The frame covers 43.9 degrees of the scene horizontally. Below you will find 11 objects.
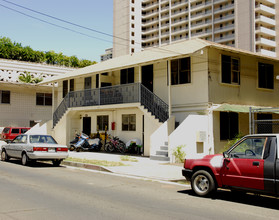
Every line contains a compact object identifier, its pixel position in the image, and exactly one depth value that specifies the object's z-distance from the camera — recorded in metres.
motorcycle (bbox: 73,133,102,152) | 22.94
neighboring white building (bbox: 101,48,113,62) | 121.90
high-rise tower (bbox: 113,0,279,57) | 66.56
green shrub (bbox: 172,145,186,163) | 16.53
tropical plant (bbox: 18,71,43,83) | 41.12
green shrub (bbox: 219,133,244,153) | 17.24
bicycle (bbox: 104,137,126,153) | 21.92
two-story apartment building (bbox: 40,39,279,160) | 17.84
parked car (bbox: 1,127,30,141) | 30.18
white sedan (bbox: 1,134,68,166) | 14.60
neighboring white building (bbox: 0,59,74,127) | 34.81
